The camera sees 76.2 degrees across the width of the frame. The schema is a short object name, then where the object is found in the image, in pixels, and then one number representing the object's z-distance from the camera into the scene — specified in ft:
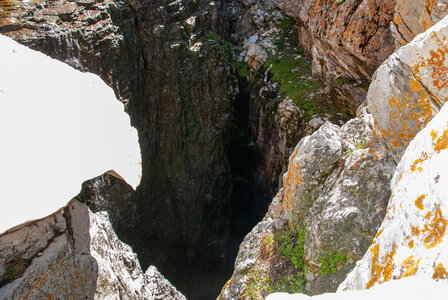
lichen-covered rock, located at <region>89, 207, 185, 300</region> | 13.44
